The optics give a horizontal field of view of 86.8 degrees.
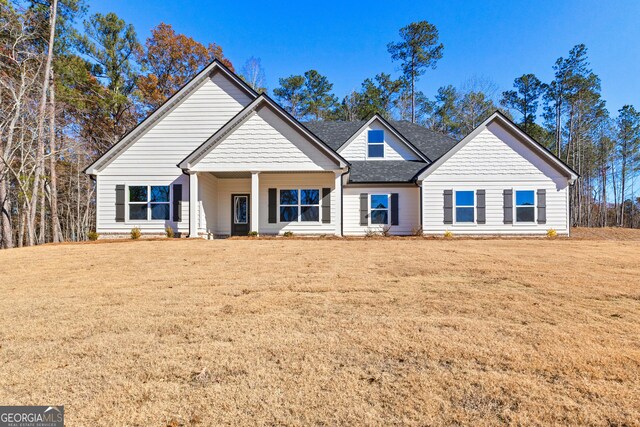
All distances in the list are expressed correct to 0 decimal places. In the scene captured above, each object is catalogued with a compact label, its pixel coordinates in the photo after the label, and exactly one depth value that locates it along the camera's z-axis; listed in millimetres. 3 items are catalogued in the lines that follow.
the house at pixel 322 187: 15516
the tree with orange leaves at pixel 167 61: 27766
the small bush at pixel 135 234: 14609
